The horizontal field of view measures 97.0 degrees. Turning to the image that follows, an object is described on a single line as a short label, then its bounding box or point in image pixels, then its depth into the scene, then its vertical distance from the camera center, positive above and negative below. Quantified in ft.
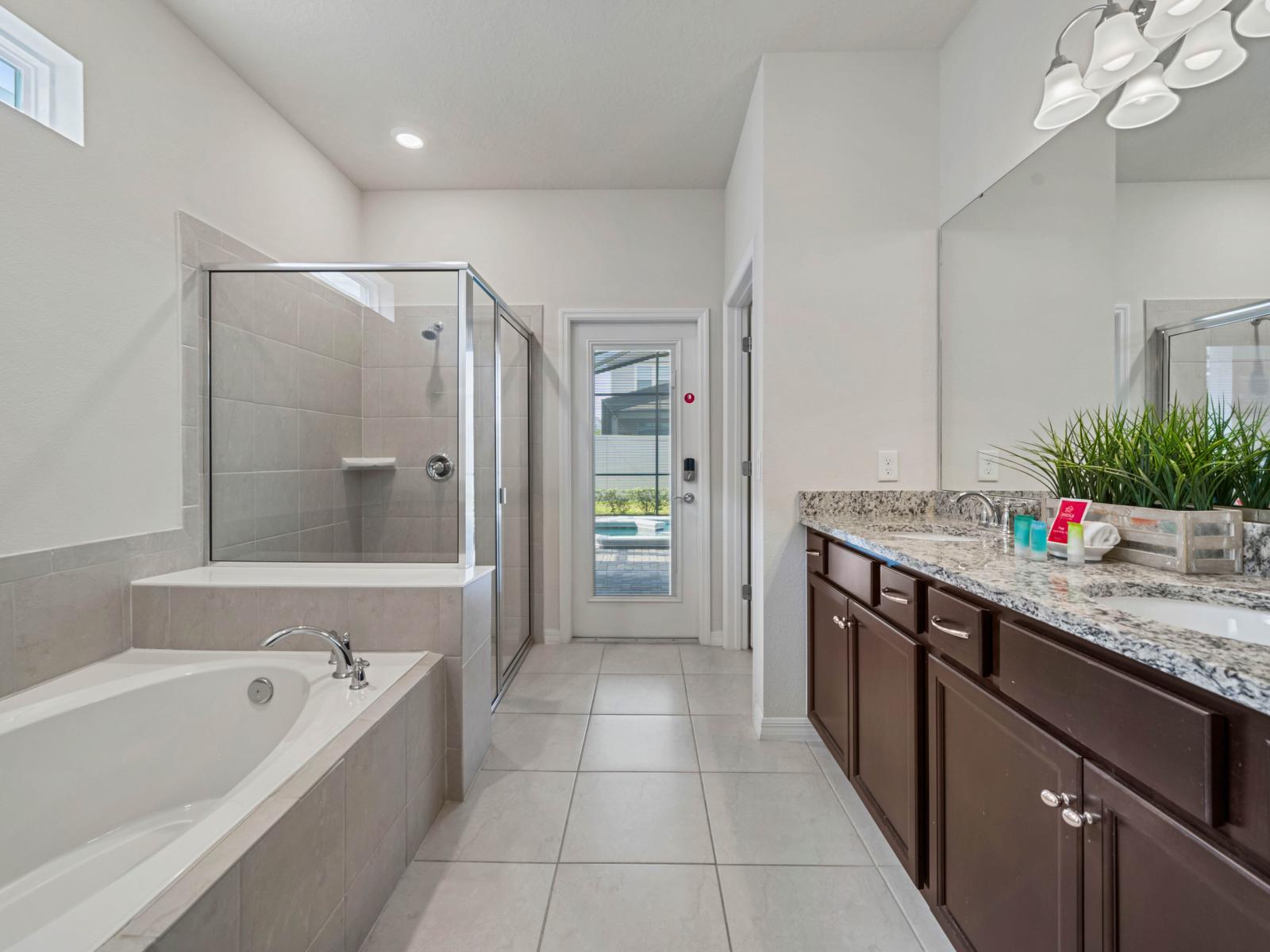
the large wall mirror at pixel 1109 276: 3.62 +1.66
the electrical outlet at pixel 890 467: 6.98 +0.11
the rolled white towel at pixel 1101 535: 4.00 -0.43
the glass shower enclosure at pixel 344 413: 6.87 +0.83
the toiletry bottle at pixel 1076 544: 4.04 -0.49
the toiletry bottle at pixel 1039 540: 4.28 -0.49
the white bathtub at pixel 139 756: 3.92 -2.23
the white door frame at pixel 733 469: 10.06 +0.15
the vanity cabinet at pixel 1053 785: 1.98 -1.48
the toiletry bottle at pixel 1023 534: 4.44 -0.46
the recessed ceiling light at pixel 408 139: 8.68 +5.31
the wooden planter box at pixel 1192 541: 3.56 -0.43
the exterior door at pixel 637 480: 10.75 -0.05
